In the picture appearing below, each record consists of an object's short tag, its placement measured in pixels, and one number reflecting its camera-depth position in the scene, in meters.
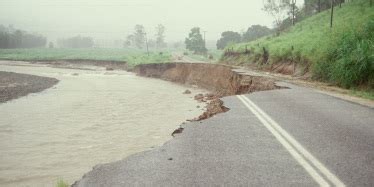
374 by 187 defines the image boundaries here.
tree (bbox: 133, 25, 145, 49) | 194.12
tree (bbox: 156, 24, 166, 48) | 191.88
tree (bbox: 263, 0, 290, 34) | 66.71
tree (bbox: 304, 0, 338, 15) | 60.84
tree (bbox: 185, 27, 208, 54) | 106.06
